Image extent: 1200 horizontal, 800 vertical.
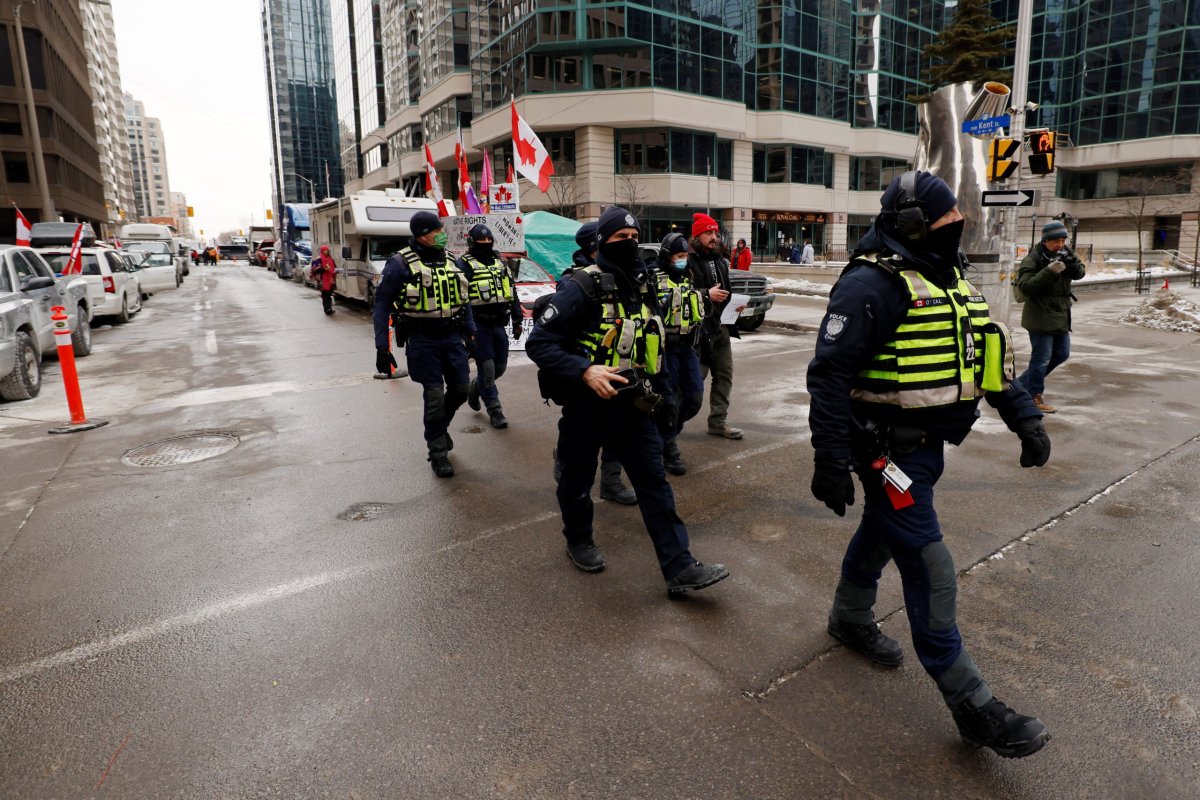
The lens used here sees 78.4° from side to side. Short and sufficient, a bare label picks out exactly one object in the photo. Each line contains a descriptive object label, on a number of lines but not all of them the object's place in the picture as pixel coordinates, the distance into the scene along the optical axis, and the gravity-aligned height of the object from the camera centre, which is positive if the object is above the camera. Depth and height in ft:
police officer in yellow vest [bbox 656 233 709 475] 18.10 -1.88
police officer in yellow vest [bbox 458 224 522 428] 23.36 -1.65
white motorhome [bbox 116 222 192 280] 118.73 +5.19
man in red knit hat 21.04 -1.65
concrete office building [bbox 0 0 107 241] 150.00 +32.70
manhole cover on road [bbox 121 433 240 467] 21.12 -5.46
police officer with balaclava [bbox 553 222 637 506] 16.75 -5.09
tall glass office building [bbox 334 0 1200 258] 127.34 +31.65
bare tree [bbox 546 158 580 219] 130.52 +12.21
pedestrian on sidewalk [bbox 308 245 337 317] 61.67 -1.33
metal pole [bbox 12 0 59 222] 89.20 +16.04
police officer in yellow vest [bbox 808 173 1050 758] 8.50 -1.60
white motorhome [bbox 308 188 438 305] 60.80 +2.50
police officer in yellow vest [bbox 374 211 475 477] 19.16 -1.58
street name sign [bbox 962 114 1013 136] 37.81 +6.42
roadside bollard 24.41 -3.58
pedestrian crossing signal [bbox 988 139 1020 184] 37.35 +4.58
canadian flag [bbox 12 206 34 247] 40.68 +2.00
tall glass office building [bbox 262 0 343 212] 410.93 +95.76
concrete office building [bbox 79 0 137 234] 341.82 +81.87
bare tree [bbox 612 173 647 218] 128.26 +11.17
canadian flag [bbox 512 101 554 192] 40.57 +5.78
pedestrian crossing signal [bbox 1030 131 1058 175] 39.29 +5.16
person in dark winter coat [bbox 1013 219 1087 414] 24.14 -1.67
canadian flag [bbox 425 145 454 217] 51.08 +5.09
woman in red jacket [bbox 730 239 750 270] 58.54 -0.16
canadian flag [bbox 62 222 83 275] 32.14 +0.77
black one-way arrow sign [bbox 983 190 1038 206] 38.29 +2.67
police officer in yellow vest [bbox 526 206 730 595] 11.89 -1.69
